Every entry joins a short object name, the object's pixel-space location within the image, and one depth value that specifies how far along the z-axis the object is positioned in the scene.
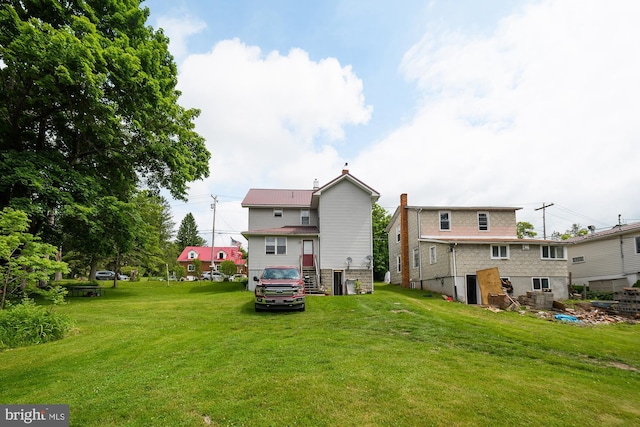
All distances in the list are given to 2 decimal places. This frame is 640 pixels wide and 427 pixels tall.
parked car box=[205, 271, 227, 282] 50.38
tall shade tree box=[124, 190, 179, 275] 23.12
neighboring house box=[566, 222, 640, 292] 26.84
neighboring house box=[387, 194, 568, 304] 24.39
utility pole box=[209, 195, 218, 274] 46.20
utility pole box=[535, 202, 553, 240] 48.46
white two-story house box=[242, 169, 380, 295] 25.30
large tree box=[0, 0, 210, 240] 15.30
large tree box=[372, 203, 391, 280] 48.66
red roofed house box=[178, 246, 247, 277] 61.39
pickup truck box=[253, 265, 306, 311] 15.40
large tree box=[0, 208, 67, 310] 8.94
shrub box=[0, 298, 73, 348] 9.52
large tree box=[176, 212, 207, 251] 79.00
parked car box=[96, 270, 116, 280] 48.28
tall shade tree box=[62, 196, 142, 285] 19.50
